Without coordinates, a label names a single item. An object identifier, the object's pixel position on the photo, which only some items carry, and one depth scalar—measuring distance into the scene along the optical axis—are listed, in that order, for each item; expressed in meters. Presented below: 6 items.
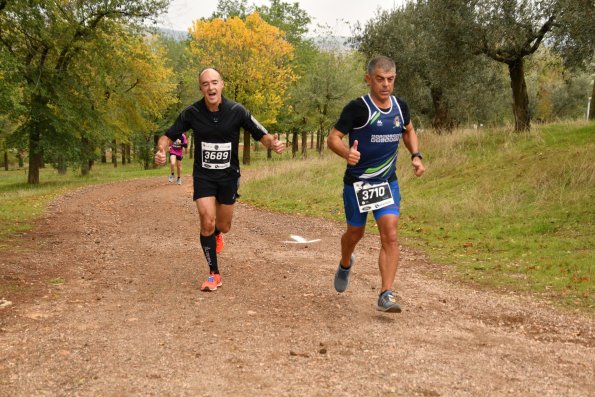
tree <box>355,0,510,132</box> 17.34
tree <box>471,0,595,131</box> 15.76
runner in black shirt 5.89
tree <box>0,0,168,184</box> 20.79
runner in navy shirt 4.95
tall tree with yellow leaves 32.19
